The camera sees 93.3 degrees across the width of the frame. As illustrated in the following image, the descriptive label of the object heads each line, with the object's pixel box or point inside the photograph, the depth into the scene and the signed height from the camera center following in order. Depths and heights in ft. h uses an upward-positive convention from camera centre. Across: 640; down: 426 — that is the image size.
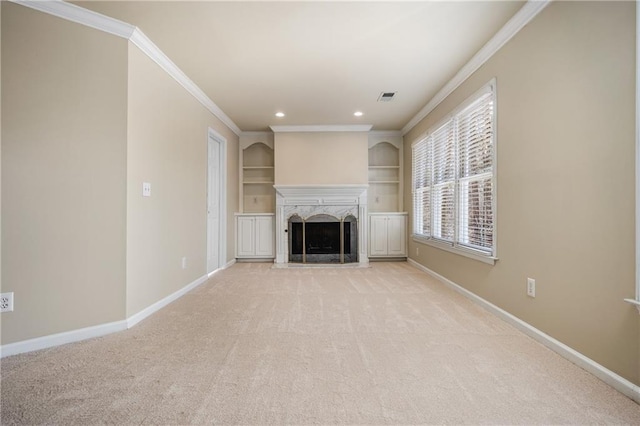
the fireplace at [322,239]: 17.78 -1.62
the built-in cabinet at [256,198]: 18.12 +0.84
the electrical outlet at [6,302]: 6.43 -1.97
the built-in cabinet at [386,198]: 18.08 +0.91
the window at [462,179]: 9.22 +1.26
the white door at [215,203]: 14.84 +0.41
